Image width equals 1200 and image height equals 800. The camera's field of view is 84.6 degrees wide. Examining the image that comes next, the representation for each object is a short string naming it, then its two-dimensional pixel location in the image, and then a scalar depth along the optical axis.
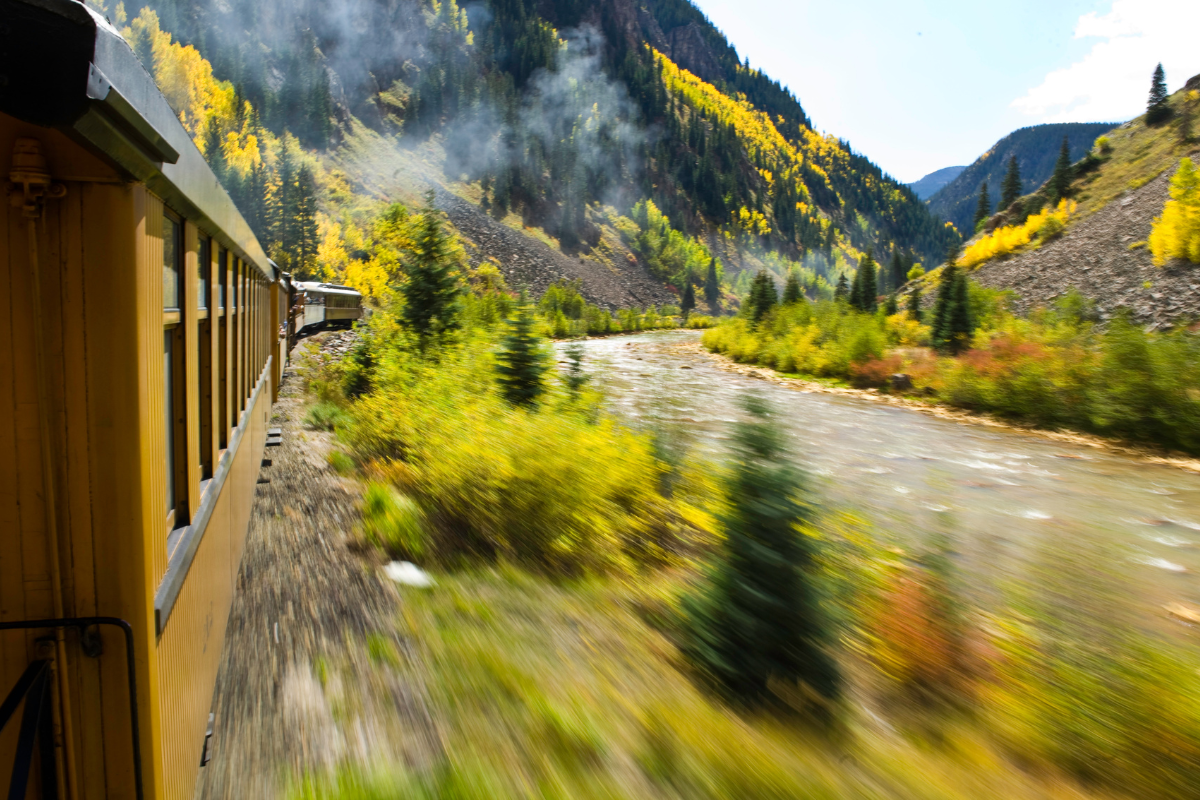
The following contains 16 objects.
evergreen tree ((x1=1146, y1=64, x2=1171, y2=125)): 52.84
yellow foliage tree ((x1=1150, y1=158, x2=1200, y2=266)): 26.16
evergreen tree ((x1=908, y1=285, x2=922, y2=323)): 40.53
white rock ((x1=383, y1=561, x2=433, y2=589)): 5.08
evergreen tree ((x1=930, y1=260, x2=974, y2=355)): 27.17
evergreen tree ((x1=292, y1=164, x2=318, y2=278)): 57.12
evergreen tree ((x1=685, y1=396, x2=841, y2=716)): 3.67
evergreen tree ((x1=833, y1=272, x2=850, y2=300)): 44.01
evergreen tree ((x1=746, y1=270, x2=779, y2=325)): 40.47
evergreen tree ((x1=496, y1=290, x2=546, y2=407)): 9.24
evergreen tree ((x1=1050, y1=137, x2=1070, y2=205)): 53.94
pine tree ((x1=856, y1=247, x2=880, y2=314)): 47.78
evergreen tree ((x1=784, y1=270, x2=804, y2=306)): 39.97
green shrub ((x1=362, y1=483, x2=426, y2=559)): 5.75
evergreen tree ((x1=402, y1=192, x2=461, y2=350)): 12.75
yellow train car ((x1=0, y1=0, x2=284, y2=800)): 1.38
